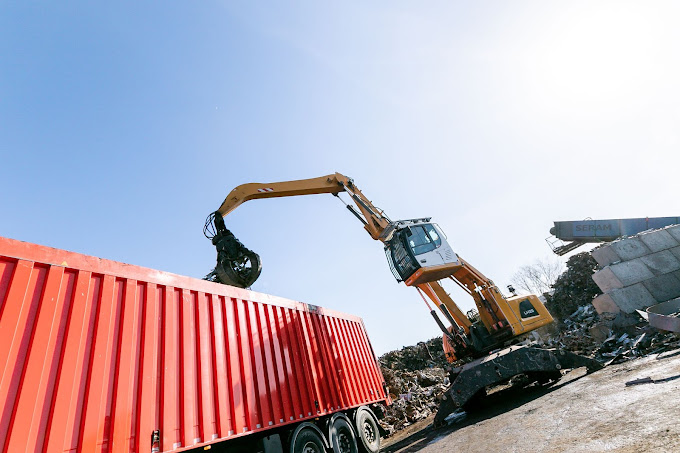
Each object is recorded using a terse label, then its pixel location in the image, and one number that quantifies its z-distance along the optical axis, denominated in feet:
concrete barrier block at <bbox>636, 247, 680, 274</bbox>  40.63
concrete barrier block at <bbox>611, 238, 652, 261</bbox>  42.32
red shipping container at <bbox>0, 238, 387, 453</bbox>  8.40
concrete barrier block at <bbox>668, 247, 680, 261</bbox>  41.28
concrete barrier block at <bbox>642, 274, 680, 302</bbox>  39.11
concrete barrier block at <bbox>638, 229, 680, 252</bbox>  42.29
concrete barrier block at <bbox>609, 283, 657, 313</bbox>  38.86
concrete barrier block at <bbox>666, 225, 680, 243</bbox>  42.78
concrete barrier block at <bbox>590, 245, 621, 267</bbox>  43.13
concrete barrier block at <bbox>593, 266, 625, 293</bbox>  40.51
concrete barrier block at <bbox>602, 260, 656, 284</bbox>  40.29
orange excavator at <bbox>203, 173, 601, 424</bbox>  24.13
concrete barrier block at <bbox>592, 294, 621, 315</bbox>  40.04
